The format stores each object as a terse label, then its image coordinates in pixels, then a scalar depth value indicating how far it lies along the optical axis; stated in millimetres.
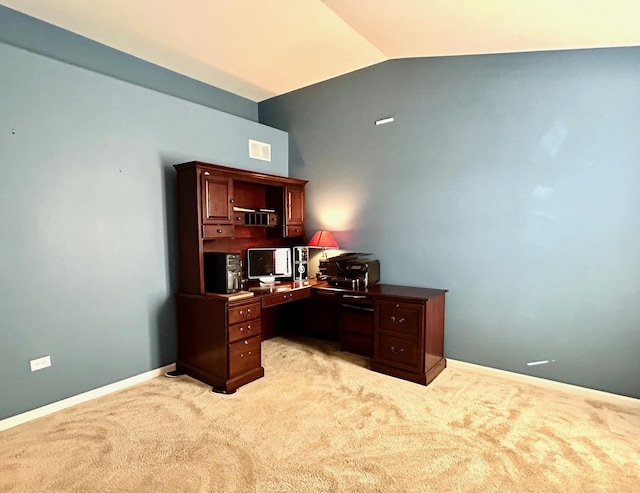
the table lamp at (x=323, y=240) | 4031
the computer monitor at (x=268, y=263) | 4016
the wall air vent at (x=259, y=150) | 4211
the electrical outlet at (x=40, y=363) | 2605
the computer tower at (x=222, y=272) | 3143
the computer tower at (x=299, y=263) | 4184
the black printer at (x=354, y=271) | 3680
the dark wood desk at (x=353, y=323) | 3021
